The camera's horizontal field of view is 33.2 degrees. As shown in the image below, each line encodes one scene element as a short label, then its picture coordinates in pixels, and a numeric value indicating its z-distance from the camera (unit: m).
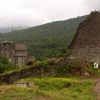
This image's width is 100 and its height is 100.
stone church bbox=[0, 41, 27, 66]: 40.11
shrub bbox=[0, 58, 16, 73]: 27.34
